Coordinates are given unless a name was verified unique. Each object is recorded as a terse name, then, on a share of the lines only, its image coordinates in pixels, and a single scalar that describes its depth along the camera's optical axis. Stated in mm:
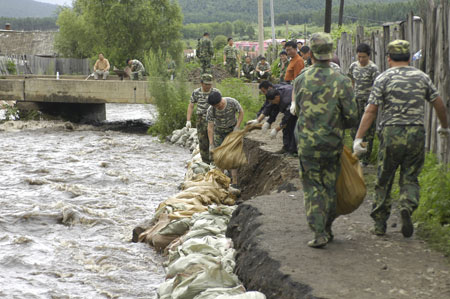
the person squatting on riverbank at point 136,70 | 26219
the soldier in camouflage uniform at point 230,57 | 26297
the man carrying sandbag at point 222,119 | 10516
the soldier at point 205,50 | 24245
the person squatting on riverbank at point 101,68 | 26897
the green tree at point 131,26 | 43500
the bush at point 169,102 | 20906
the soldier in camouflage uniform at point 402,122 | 5762
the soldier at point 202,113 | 11723
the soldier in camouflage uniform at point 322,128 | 5688
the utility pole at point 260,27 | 28500
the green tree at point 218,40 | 69062
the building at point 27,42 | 68438
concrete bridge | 24344
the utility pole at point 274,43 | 26172
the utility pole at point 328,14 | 21625
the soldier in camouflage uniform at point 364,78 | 9617
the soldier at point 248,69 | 25984
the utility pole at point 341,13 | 36462
